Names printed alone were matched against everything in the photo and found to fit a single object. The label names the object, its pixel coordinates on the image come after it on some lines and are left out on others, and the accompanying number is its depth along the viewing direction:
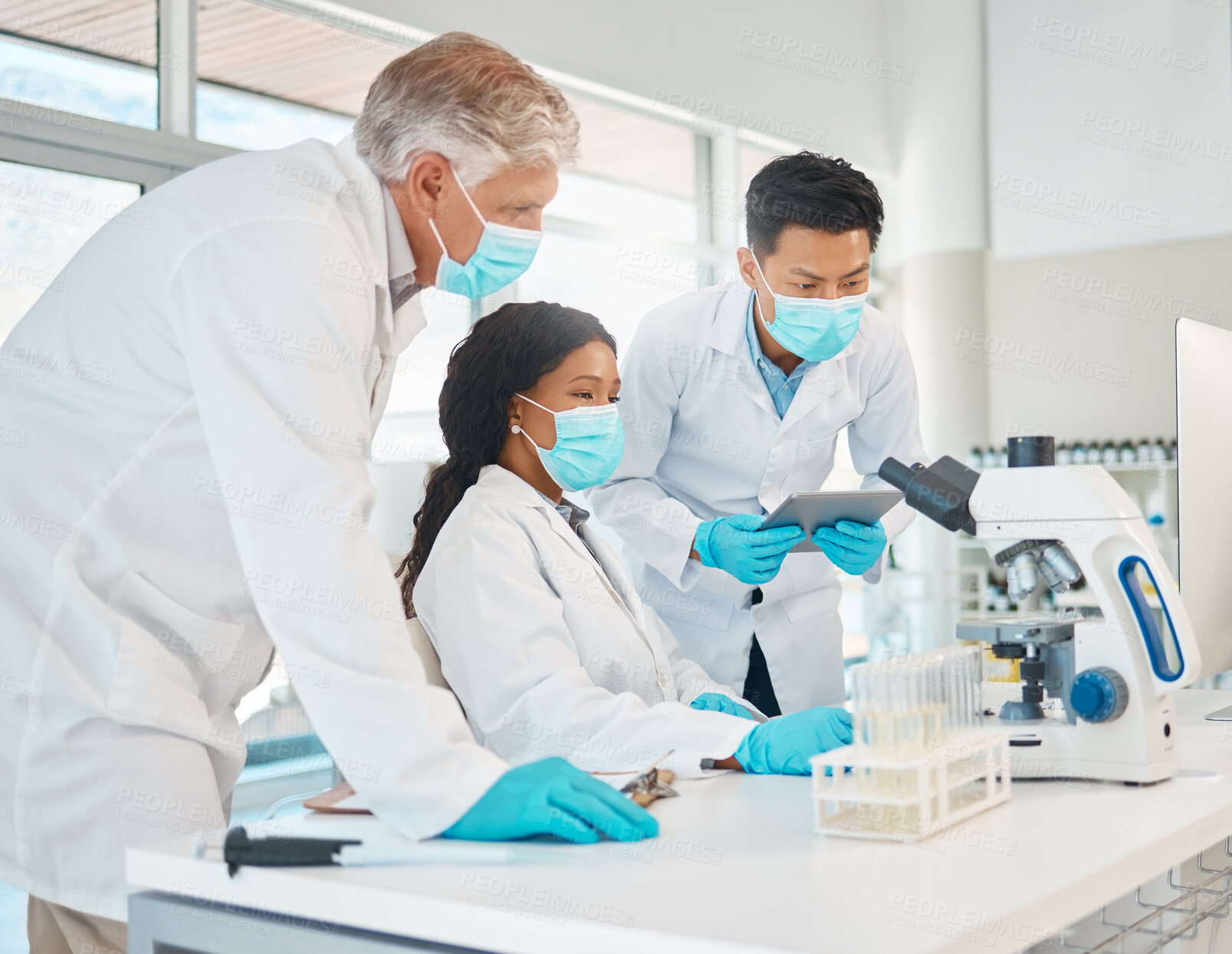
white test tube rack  1.02
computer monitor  1.58
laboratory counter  0.82
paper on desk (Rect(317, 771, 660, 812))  1.14
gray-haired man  0.99
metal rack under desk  1.17
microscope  1.26
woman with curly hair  1.38
